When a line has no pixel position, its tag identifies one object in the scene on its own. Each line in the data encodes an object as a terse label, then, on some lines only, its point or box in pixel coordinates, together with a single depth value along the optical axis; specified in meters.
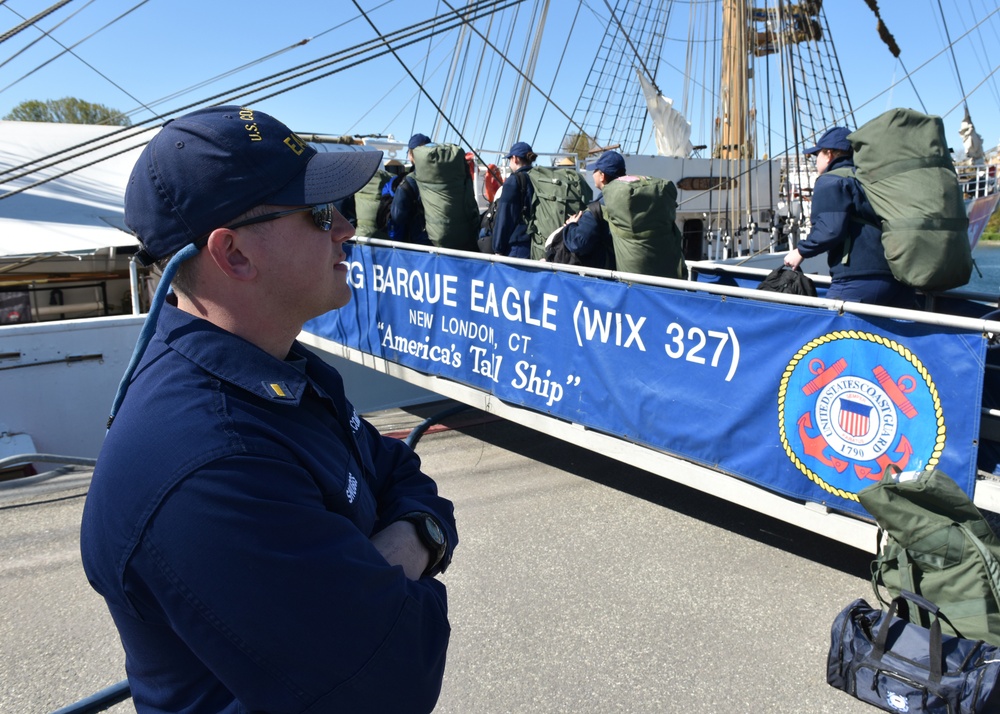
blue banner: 3.17
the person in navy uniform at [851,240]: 4.19
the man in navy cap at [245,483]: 0.89
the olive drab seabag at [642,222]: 5.22
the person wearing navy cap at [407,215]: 7.21
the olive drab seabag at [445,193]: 6.77
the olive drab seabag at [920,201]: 3.84
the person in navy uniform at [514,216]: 6.50
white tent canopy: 7.83
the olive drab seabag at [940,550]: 2.77
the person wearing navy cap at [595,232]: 5.62
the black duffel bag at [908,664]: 2.54
